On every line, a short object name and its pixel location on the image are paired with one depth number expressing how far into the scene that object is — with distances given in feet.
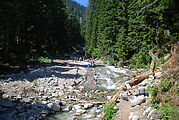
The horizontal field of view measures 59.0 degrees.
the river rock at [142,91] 24.72
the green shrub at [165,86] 20.27
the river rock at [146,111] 18.90
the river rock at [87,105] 30.08
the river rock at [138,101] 22.30
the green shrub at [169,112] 15.49
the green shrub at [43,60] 84.72
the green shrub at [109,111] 22.42
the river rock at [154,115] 16.96
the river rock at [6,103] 29.00
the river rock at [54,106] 29.63
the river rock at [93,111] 27.58
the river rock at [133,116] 18.93
